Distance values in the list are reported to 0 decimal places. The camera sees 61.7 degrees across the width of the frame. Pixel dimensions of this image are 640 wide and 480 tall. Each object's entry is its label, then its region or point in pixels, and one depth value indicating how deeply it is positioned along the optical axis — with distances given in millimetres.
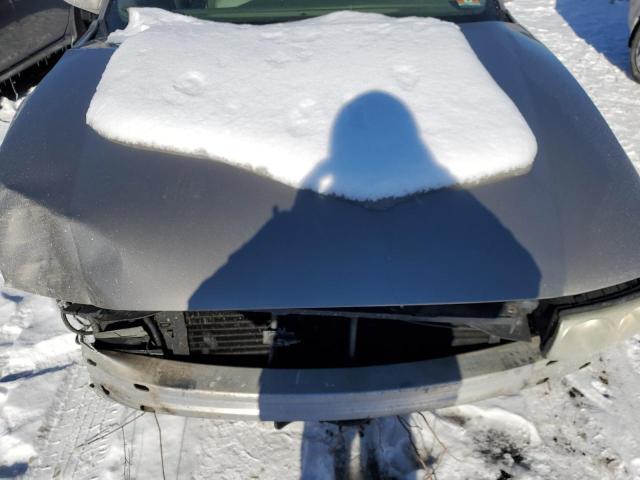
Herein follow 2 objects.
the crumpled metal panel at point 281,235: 1418
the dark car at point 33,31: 4324
